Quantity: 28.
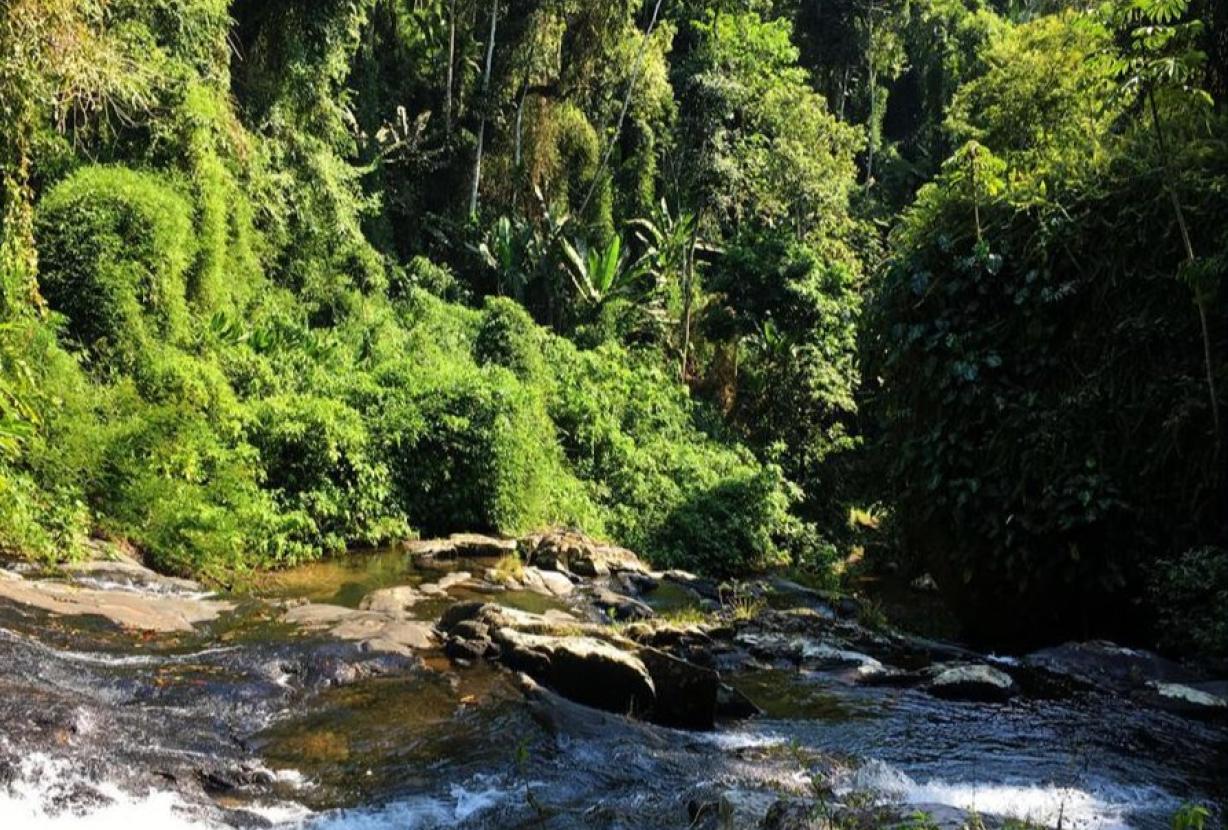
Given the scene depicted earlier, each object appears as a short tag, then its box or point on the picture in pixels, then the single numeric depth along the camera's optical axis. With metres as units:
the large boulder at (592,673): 6.16
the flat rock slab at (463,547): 11.54
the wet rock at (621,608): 9.62
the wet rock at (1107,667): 7.15
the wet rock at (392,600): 8.22
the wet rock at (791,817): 3.74
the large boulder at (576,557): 11.88
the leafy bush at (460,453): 12.83
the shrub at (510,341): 17.98
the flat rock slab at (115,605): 6.43
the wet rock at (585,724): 5.49
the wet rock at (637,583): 11.43
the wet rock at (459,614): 7.52
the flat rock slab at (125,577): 7.43
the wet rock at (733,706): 6.50
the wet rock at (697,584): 11.68
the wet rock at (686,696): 6.13
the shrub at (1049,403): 8.19
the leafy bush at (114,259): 10.58
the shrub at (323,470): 11.10
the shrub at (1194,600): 7.23
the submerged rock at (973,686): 7.06
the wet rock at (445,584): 9.36
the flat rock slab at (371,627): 6.89
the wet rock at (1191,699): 6.45
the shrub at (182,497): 8.77
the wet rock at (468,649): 6.78
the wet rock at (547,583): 10.47
